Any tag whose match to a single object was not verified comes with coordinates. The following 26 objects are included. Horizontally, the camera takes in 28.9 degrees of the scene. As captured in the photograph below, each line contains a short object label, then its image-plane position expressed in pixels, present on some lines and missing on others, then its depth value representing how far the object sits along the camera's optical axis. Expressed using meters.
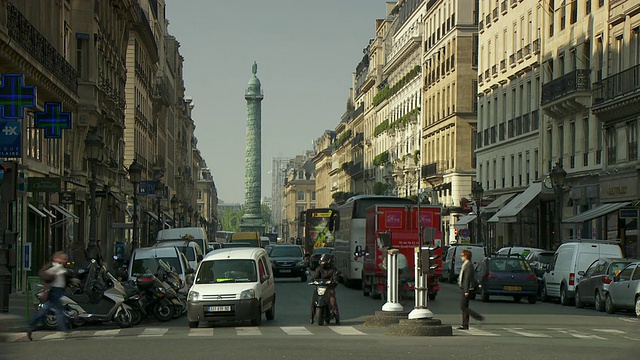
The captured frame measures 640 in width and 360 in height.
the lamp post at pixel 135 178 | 47.72
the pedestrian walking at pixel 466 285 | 26.84
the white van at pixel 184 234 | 49.92
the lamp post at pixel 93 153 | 36.44
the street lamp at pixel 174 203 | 73.02
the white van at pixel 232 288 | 27.72
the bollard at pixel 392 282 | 26.86
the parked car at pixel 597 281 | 34.25
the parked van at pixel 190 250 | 41.75
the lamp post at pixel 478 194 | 59.47
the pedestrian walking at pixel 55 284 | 24.20
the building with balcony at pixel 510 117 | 65.06
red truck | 39.59
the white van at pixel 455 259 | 52.56
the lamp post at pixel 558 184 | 45.25
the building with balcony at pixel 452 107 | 86.25
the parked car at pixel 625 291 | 31.66
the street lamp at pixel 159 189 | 58.44
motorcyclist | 28.30
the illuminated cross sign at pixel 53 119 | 36.75
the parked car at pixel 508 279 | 38.94
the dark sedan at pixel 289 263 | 57.31
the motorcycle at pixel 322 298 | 28.19
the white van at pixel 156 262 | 34.34
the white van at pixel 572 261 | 37.92
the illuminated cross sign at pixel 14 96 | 27.44
